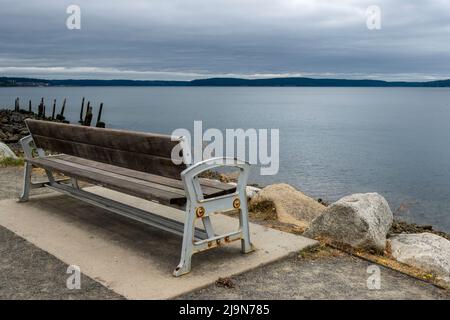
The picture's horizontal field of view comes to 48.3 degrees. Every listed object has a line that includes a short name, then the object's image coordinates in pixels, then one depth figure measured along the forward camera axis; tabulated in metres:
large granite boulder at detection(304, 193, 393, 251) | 5.52
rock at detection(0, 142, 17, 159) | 10.56
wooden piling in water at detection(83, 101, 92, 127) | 40.81
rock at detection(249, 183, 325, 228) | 7.29
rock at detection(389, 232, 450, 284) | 5.44
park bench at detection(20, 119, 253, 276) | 4.47
